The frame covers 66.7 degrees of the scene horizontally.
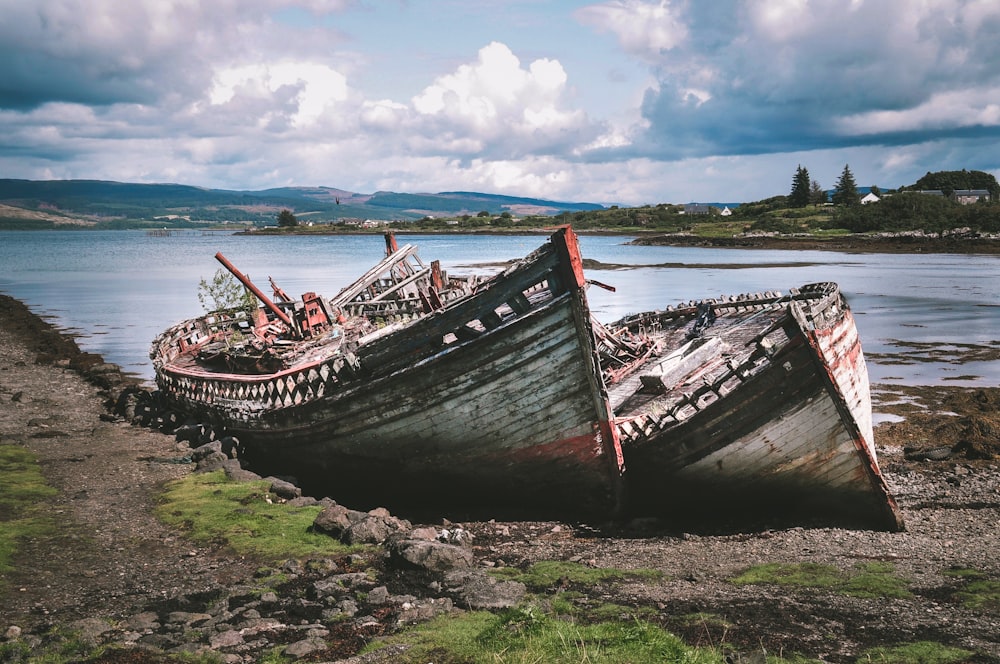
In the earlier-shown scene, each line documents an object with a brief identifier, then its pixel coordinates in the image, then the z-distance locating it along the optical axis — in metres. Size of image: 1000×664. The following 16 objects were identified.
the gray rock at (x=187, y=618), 7.75
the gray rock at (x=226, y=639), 7.20
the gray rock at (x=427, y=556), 9.15
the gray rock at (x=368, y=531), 10.31
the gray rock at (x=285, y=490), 12.68
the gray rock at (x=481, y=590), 8.14
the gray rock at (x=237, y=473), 13.77
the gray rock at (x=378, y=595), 8.28
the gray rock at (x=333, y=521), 10.62
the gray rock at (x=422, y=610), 7.69
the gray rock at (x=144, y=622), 7.67
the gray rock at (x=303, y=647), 6.94
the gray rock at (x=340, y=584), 8.48
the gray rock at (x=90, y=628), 7.32
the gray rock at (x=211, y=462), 14.24
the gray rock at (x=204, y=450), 14.99
